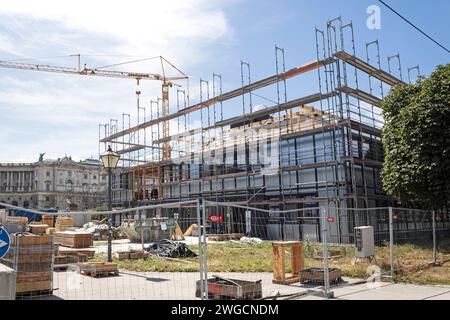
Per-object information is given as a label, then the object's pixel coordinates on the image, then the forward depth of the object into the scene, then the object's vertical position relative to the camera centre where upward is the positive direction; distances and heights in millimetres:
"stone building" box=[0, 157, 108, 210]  114312 +9814
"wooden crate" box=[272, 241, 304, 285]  10547 -1235
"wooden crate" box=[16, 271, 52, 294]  9203 -1261
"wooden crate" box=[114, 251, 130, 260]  16297 -1333
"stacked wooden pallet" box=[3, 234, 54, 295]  9227 -863
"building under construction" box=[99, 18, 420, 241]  23297 +3857
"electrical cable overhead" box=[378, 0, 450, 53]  10483 +4958
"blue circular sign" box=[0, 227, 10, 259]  6664 -284
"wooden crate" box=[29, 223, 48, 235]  25953 -400
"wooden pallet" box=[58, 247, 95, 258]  16688 -1226
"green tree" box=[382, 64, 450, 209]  17969 +2637
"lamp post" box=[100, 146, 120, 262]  14812 +2025
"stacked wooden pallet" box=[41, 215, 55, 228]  36288 +151
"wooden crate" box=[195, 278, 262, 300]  8156 -1403
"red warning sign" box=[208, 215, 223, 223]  23969 -102
